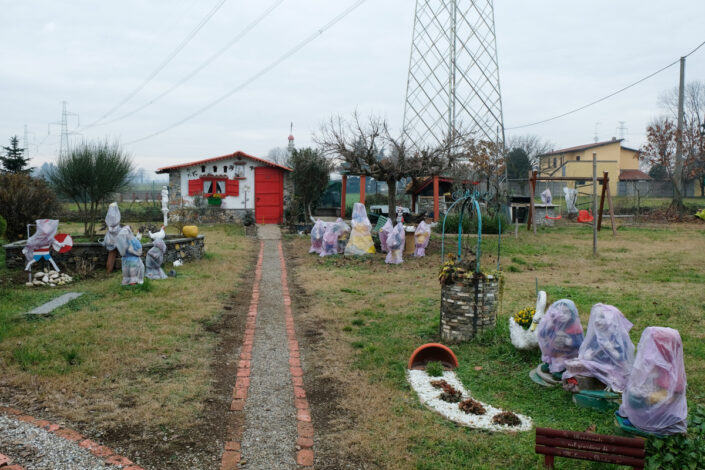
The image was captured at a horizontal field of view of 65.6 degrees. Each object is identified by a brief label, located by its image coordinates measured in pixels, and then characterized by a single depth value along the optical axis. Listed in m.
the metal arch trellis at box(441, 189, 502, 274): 7.57
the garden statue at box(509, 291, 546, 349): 6.73
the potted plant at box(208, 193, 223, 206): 26.09
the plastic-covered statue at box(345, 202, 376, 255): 16.38
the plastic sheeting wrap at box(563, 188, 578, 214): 27.24
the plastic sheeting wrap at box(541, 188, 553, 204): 26.14
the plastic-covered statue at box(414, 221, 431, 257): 15.99
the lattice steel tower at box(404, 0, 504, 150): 23.27
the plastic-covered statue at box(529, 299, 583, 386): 5.94
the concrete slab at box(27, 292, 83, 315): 8.72
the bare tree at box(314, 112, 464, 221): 17.52
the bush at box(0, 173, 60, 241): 16.69
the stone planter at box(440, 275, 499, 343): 7.55
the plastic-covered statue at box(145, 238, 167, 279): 11.94
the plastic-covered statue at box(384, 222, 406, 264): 14.73
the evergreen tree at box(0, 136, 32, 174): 28.59
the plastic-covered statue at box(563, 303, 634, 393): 5.38
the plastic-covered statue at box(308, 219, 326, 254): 16.92
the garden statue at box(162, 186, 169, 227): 22.14
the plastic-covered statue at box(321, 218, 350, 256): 16.45
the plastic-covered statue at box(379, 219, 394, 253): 15.59
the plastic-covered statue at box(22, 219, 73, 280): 11.54
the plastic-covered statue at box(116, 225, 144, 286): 10.81
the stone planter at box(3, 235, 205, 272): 12.62
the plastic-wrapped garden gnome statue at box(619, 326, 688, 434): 4.14
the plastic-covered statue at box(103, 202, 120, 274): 11.95
